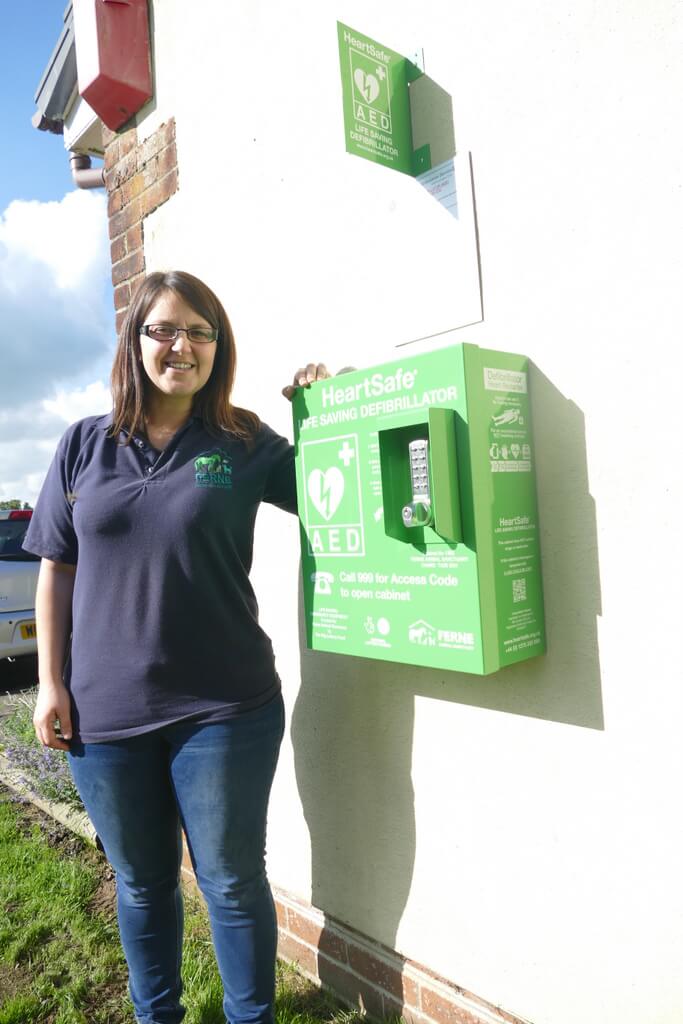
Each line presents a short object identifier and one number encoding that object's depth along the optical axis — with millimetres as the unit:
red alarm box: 2787
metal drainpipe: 3500
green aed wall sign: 1760
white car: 7352
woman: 1816
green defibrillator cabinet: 1561
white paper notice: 1809
